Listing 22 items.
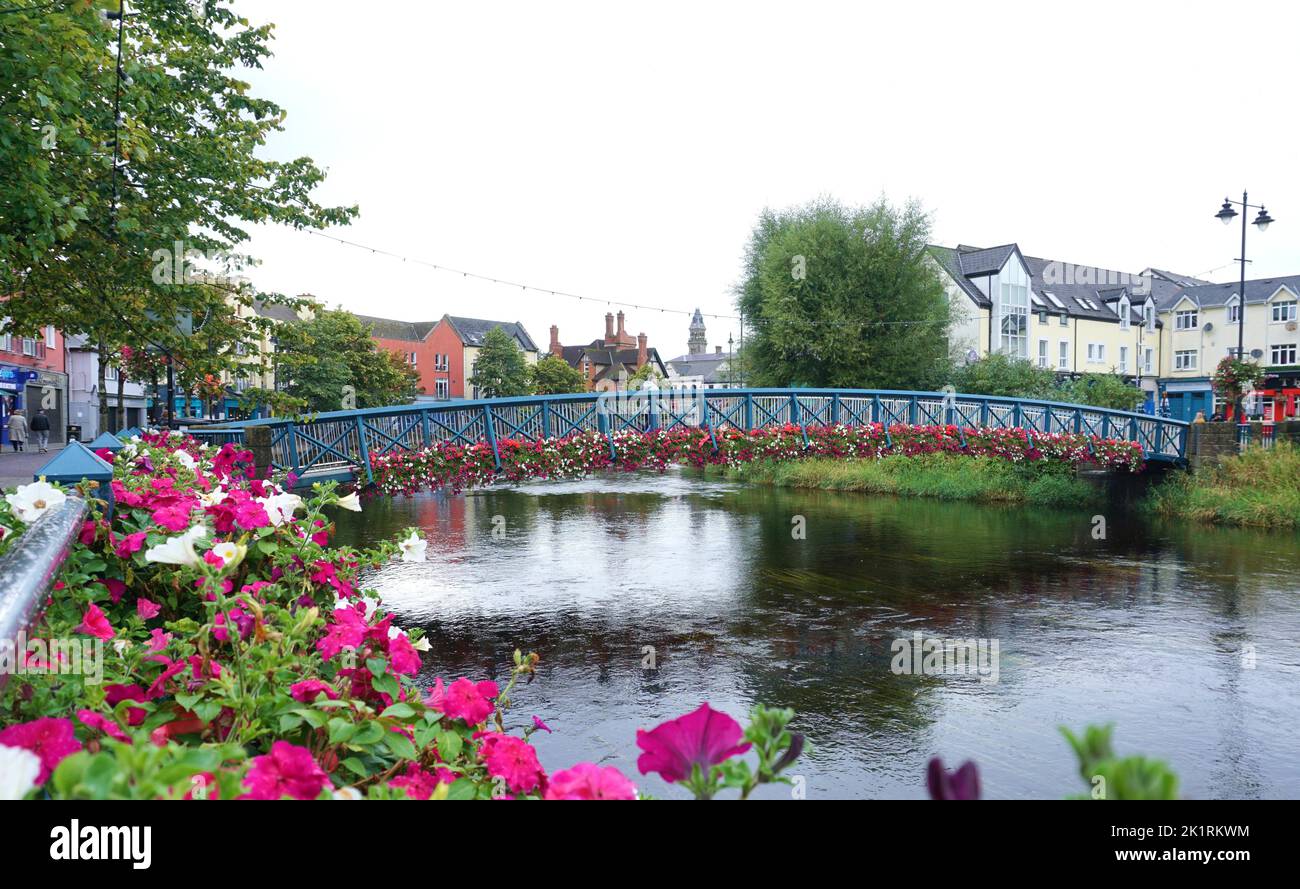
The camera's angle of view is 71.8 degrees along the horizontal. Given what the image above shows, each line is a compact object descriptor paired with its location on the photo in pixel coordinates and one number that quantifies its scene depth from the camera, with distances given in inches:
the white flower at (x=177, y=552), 88.6
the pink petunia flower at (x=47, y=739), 60.2
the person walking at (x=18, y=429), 1085.8
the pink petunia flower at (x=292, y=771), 58.6
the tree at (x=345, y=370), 1793.8
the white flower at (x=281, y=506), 126.6
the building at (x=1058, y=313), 1996.8
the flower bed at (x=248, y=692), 52.1
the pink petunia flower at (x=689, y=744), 51.4
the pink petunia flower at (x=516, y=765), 81.1
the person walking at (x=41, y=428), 1150.3
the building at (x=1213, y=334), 2059.5
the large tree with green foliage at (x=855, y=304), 1346.0
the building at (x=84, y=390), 1658.5
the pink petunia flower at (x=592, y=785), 61.9
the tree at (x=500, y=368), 2738.7
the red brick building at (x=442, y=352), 3093.0
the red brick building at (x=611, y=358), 4128.9
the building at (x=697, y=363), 4293.8
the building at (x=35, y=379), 1369.3
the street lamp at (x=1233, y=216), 1024.2
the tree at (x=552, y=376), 3011.8
